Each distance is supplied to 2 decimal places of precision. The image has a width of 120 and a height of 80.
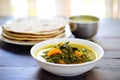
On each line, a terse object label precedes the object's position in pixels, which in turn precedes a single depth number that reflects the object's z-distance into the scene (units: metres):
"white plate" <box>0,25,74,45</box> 1.09
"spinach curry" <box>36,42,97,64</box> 0.86
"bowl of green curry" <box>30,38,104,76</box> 0.80
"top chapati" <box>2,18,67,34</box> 1.14
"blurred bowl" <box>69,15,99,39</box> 1.20
